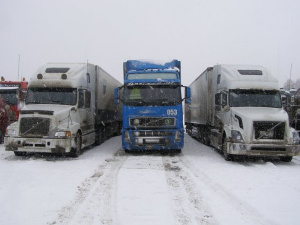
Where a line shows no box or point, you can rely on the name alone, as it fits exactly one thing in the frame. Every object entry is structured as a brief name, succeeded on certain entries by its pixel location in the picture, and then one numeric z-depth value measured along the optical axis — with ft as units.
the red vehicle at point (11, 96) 59.16
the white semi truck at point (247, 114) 37.11
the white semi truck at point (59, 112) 37.24
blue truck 42.29
